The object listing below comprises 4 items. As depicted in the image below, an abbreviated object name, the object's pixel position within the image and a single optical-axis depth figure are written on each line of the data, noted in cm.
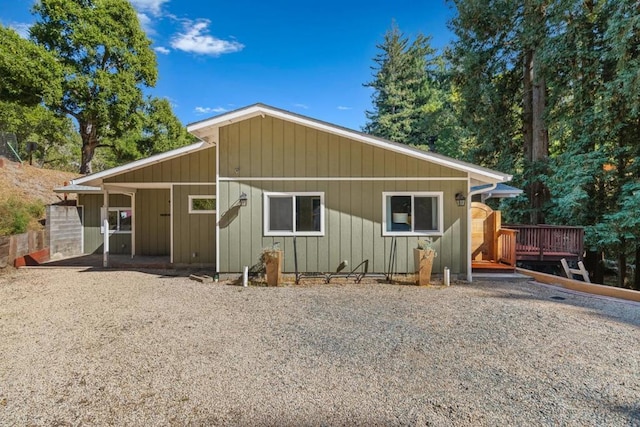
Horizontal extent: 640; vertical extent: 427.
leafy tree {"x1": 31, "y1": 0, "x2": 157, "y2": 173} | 1520
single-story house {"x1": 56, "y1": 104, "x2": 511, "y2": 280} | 685
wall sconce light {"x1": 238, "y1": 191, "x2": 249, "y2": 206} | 680
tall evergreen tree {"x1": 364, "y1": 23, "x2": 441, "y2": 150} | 2336
